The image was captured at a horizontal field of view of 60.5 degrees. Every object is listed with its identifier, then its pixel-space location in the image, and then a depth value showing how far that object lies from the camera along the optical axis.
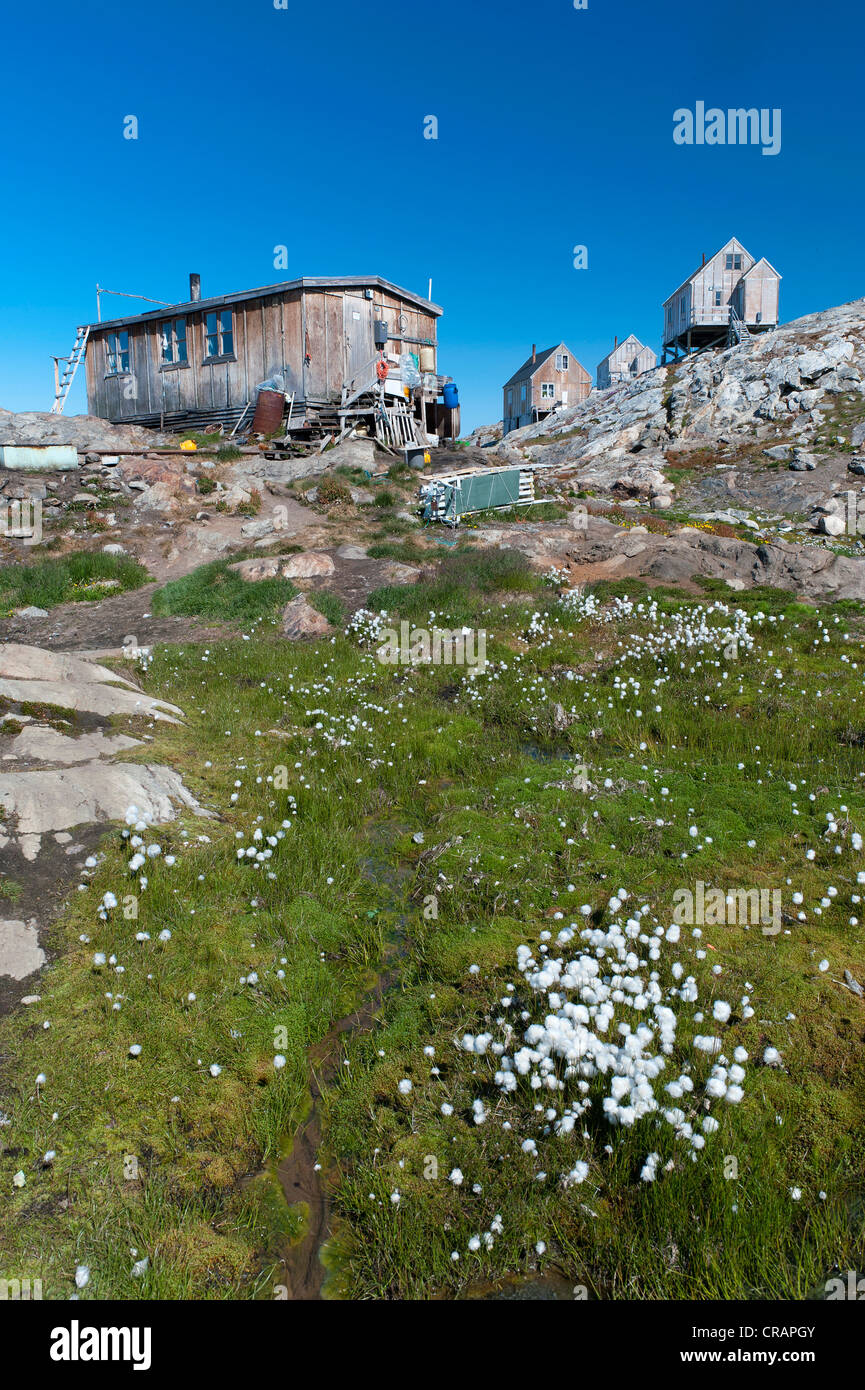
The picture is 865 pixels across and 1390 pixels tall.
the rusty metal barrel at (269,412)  31.89
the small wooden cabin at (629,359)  71.94
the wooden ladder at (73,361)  39.50
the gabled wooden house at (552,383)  69.50
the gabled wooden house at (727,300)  50.75
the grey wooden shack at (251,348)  32.19
